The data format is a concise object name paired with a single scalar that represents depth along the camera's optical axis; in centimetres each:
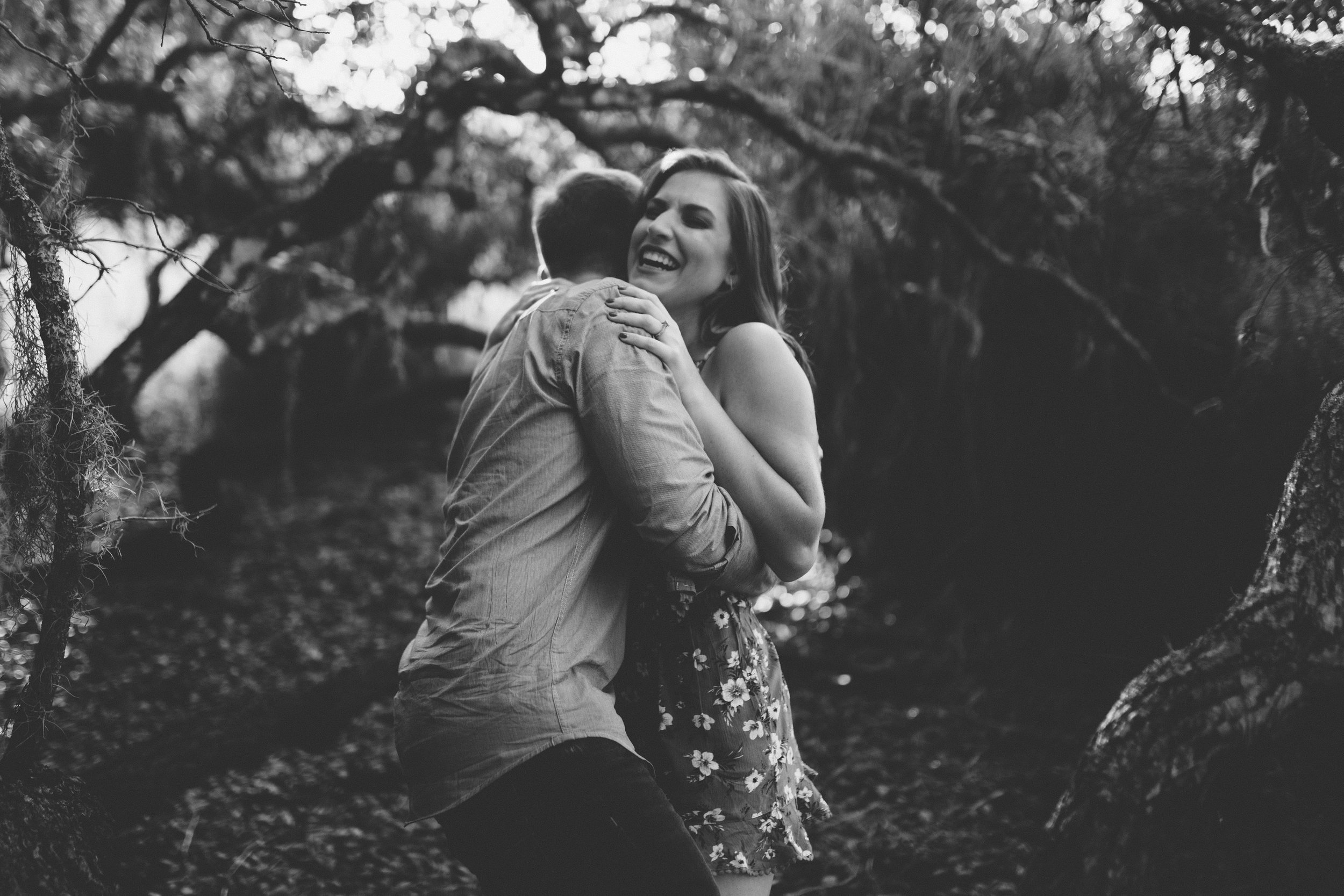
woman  157
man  125
